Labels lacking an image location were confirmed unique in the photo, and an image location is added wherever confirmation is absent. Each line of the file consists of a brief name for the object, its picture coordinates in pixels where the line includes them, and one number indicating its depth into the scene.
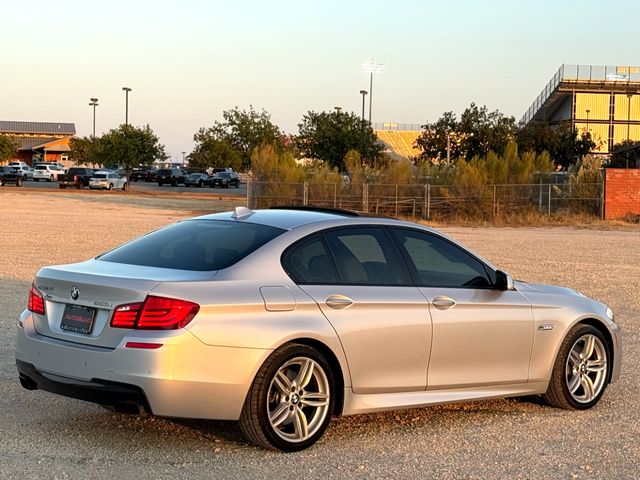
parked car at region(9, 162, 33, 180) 88.01
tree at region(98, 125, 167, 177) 78.31
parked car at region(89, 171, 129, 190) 70.75
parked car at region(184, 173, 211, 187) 87.12
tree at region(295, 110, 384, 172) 64.00
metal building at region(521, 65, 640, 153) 90.62
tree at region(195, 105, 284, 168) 88.44
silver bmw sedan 6.26
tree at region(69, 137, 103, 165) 115.79
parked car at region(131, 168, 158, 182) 93.81
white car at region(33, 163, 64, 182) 87.06
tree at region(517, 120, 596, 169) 68.62
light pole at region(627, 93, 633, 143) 92.88
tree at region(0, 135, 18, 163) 87.81
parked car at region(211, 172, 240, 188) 86.00
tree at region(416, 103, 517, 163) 67.62
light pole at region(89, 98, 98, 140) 107.19
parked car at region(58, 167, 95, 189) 72.12
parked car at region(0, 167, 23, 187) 74.12
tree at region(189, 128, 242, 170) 95.19
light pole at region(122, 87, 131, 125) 95.25
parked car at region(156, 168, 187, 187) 87.19
